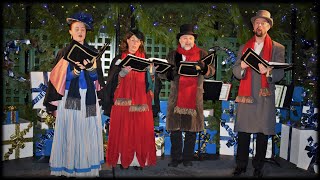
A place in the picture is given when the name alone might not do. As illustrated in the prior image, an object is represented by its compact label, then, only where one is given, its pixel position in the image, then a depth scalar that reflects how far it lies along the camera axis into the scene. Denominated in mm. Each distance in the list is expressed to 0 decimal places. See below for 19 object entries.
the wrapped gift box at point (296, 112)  6961
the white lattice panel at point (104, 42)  7056
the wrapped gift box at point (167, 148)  6984
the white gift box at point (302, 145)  6172
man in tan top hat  5453
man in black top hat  5961
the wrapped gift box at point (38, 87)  6481
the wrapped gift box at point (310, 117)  6312
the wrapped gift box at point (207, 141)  7000
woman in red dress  5617
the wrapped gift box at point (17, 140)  6434
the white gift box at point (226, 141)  7020
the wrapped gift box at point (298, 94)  6793
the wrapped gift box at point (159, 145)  6850
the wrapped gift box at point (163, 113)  6938
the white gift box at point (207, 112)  7082
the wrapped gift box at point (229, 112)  7094
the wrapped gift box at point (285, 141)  6645
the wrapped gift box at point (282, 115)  7133
